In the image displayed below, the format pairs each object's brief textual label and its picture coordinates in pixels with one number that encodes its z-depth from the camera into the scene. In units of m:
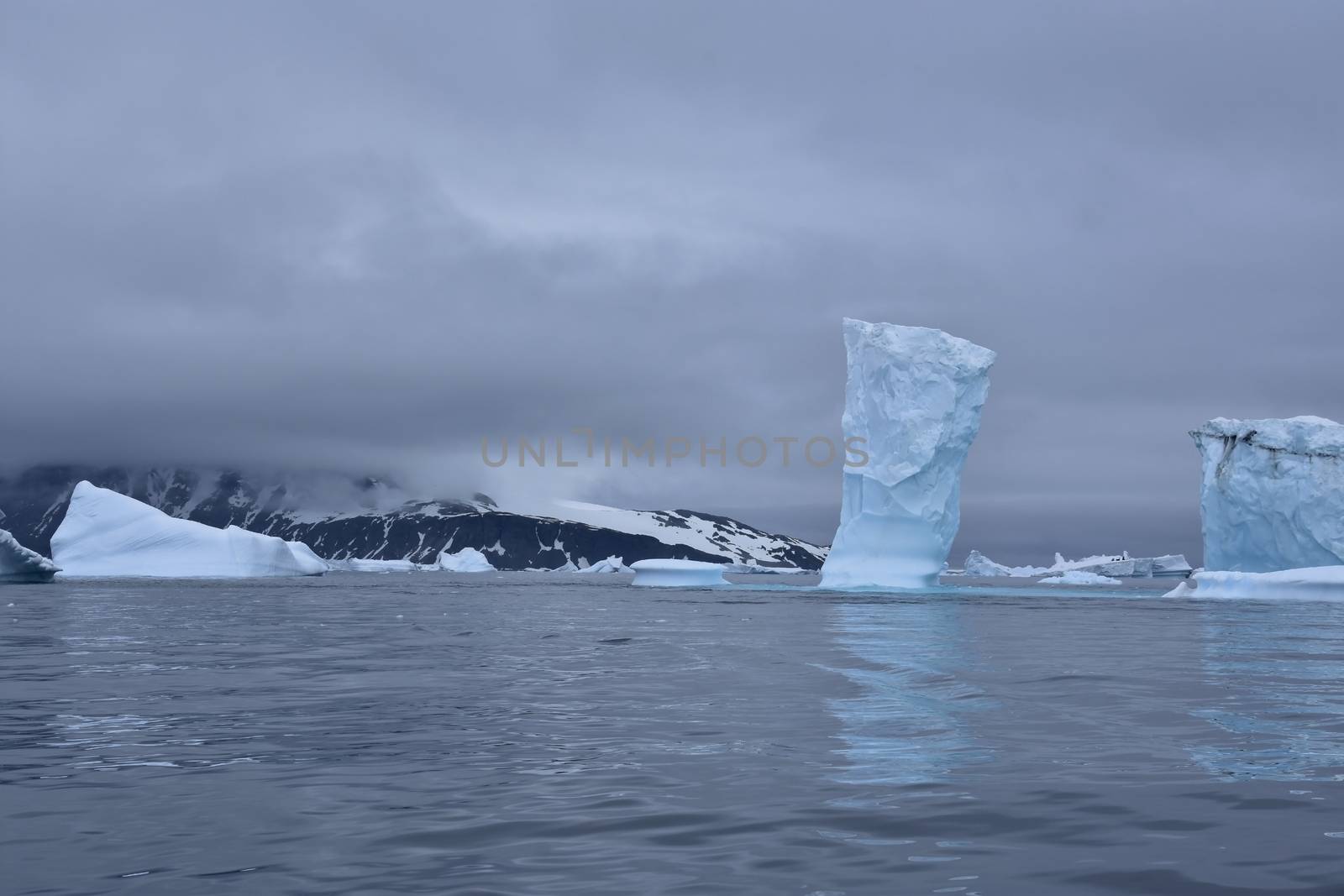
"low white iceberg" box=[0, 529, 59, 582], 53.16
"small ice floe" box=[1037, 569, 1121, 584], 86.50
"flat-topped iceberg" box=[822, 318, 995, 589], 51.53
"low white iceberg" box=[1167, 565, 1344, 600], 40.22
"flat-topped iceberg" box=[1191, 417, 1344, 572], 51.75
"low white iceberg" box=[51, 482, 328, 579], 66.12
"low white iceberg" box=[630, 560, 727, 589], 65.88
